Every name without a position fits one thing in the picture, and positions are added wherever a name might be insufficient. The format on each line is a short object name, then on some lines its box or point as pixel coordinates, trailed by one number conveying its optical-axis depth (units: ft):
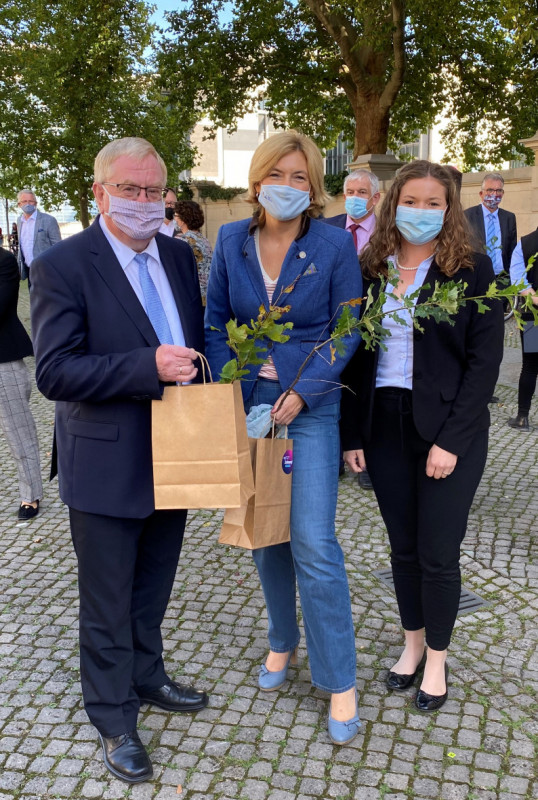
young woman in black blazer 9.50
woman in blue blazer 9.28
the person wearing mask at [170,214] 28.14
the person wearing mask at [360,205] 18.66
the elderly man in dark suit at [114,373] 8.34
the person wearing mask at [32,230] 38.70
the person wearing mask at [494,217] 27.63
